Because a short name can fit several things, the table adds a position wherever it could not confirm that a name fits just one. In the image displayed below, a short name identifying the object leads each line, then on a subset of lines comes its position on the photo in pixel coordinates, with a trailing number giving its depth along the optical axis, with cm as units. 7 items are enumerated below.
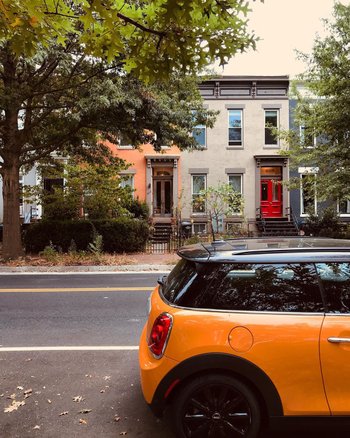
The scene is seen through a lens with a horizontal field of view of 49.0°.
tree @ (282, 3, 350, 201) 1242
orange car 283
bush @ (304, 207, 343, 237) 2119
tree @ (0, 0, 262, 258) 411
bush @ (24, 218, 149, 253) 1602
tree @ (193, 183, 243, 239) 2028
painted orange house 2388
